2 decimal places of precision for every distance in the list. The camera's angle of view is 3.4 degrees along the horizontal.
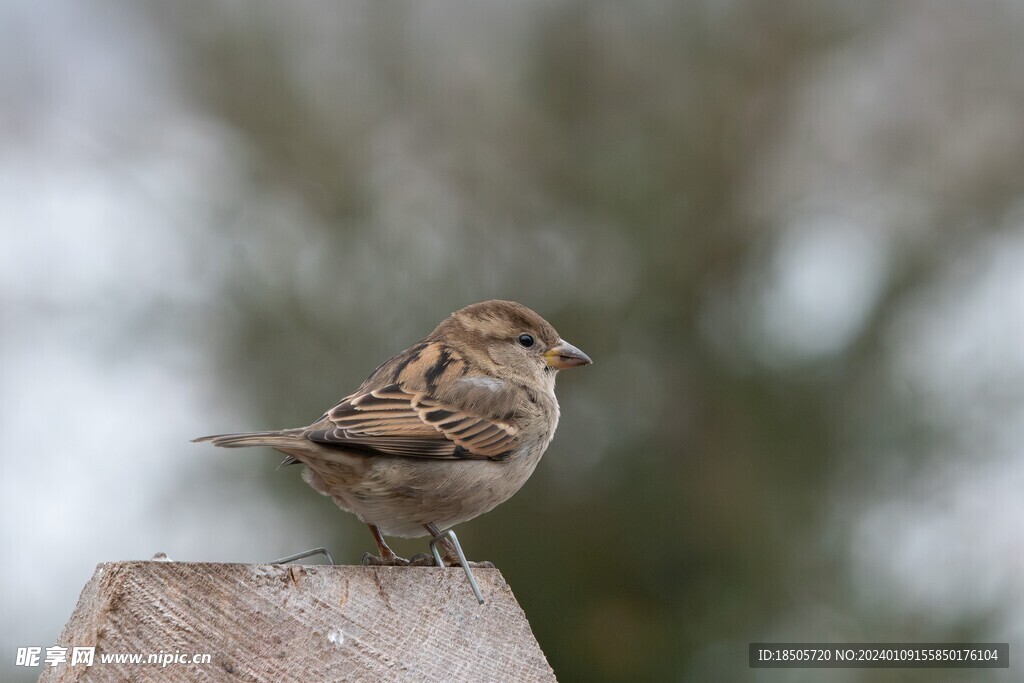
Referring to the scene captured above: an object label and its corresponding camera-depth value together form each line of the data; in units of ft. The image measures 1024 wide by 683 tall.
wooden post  16.72
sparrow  18.21
